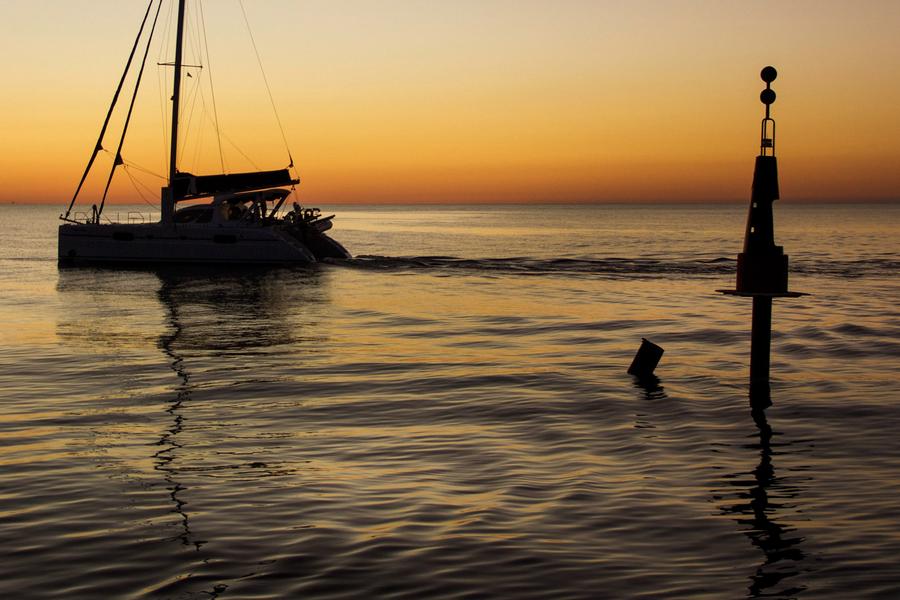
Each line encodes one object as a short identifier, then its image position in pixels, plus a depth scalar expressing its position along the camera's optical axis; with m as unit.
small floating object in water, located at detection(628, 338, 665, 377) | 17.89
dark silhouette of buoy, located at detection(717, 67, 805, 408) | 14.54
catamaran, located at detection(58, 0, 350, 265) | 50.31
